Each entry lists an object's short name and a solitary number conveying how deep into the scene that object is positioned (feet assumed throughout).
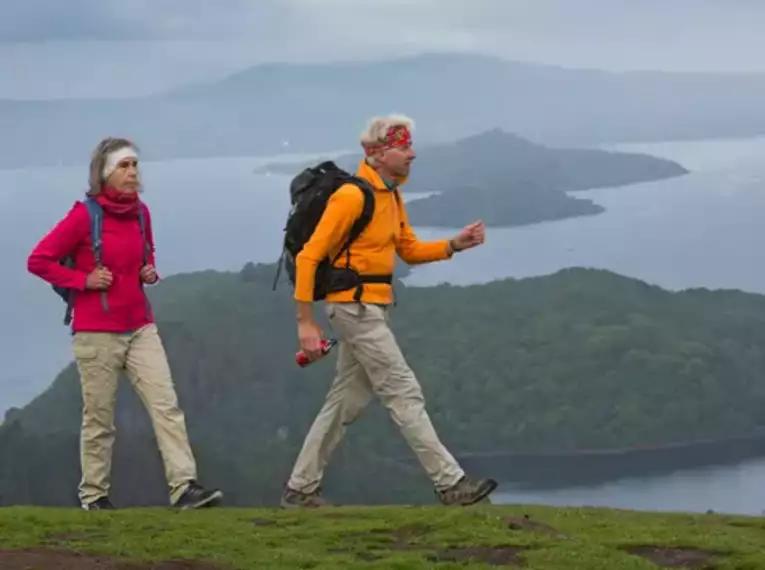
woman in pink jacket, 30.91
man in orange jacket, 30.14
